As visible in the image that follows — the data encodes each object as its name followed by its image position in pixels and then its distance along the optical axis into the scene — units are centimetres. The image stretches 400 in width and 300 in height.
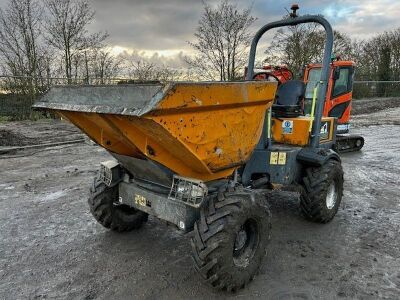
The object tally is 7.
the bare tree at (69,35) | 1650
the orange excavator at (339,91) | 1068
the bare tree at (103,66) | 1734
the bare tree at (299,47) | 1959
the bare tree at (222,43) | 1727
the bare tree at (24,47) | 1515
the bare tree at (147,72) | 1723
